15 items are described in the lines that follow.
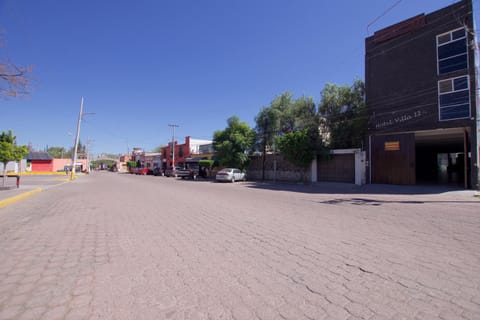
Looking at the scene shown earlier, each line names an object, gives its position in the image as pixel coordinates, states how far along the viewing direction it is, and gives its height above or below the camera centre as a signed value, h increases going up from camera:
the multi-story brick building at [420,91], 16.31 +6.12
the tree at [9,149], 15.08 +1.13
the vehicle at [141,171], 49.45 -0.74
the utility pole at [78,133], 25.81 +3.75
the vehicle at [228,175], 25.62 -0.75
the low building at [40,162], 52.13 +1.09
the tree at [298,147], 21.94 +2.02
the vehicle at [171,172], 37.64 -0.70
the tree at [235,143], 28.11 +2.98
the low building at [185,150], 44.38 +3.45
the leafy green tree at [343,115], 21.78 +5.29
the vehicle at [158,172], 45.90 -0.85
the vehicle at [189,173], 32.31 -0.71
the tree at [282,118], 25.95 +5.82
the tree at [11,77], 6.37 +2.42
